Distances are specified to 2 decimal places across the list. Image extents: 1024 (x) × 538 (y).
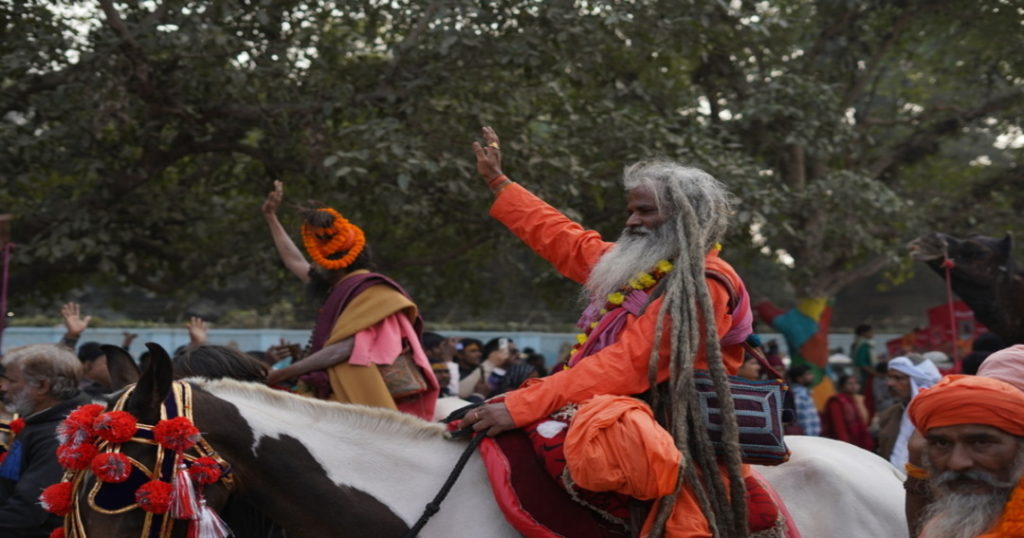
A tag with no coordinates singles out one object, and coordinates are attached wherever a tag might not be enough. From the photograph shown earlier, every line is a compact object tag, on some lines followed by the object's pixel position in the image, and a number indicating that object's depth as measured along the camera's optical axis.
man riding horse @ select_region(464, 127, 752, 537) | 3.59
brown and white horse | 3.48
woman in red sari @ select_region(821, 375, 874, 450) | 11.62
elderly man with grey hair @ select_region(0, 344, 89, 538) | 4.84
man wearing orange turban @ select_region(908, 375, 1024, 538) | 2.93
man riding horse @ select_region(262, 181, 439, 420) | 5.51
